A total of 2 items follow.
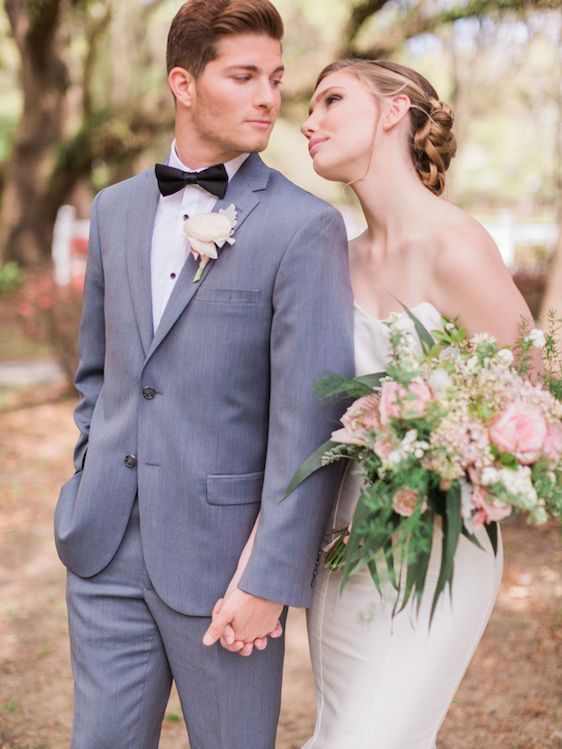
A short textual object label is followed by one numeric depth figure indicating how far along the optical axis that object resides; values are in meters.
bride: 2.22
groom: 2.13
